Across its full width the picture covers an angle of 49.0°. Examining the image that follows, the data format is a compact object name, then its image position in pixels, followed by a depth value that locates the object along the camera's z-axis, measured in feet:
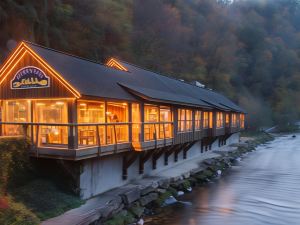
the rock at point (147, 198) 48.08
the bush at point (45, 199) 35.42
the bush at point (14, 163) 32.89
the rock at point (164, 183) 55.47
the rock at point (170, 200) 52.88
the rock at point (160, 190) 53.34
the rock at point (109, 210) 38.74
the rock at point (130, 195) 44.83
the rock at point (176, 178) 59.72
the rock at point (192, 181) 65.29
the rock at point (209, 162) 80.07
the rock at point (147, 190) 49.42
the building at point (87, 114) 40.47
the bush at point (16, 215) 28.53
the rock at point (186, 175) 64.42
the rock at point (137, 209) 44.65
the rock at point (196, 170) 68.70
